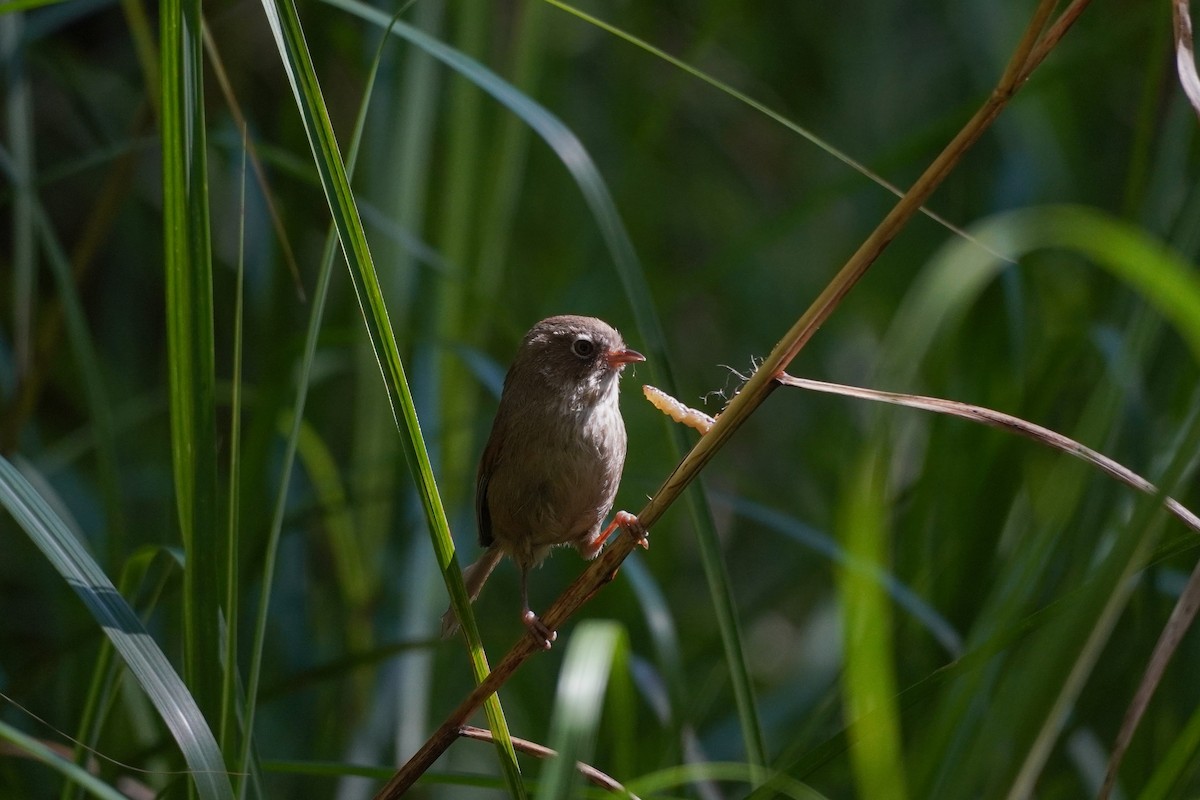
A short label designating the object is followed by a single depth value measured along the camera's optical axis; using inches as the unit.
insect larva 152.8
